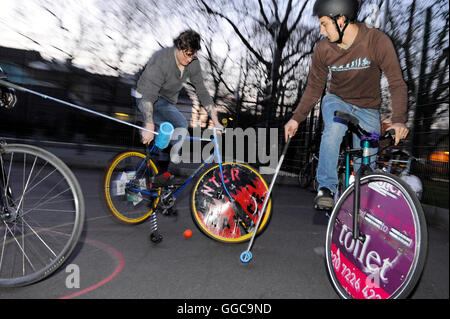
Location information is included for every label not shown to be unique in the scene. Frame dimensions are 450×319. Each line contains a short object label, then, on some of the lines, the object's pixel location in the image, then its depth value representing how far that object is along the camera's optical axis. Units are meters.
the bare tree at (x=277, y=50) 8.82
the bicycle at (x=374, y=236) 1.62
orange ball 3.42
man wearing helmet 2.29
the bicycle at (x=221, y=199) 3.31
